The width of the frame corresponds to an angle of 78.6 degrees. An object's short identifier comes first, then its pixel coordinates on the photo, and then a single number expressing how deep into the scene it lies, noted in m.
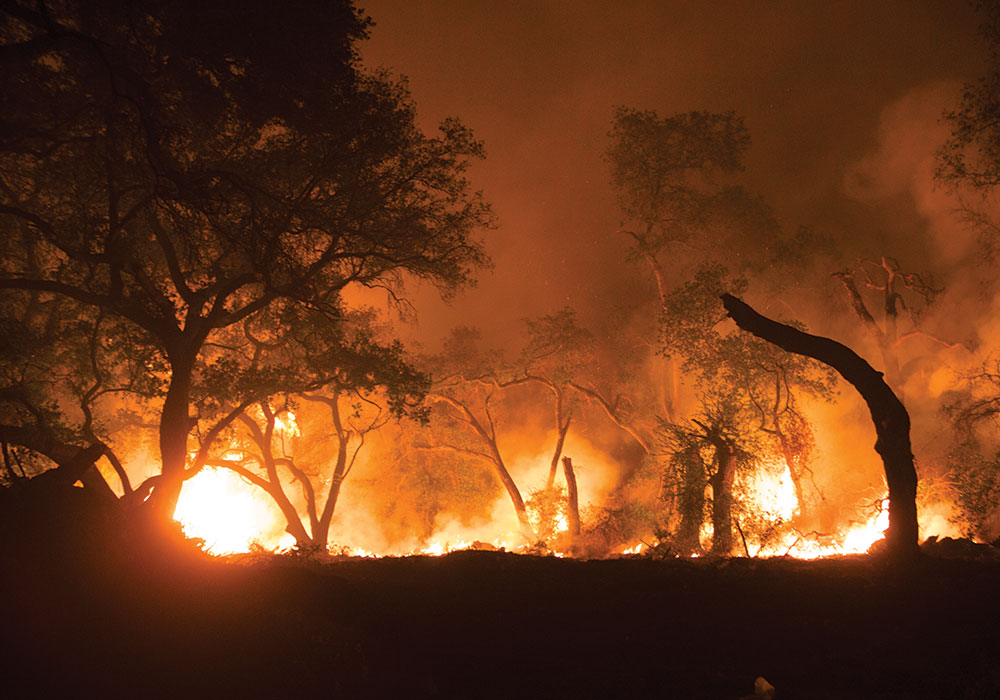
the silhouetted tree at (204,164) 9.76
